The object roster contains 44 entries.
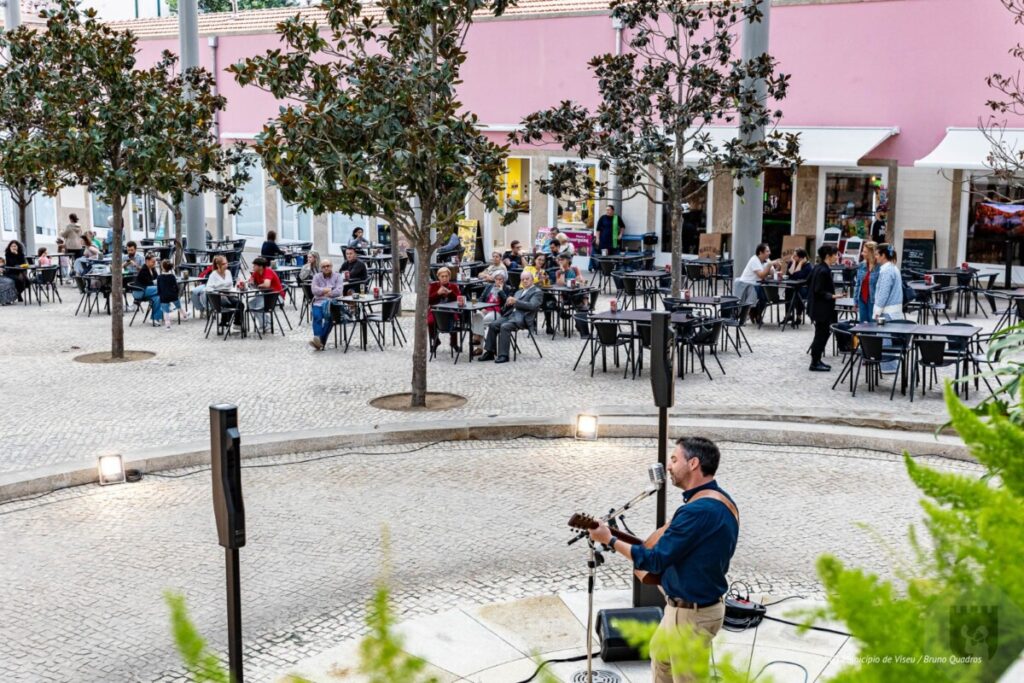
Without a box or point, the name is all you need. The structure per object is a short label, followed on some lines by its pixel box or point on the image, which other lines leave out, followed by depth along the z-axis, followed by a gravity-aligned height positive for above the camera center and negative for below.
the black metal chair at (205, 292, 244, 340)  19.81 -1.73
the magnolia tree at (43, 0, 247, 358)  16.62 +1.10
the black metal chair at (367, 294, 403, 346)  19.02 -1.79
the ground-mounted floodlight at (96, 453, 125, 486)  11.28 -2.47
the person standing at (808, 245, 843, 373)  16.19 -1.31
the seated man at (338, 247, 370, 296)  21.77 -1.25
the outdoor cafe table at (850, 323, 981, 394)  14.53 -1.46
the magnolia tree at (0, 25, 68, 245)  16.77 +1.50
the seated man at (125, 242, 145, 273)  24.11 -1.18
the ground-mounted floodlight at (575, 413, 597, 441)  12.80 -2.32
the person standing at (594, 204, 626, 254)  29.22 -0.63
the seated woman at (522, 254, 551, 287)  19.38 -1.04
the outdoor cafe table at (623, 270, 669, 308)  21.95 -1.31
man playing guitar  5.82 -1.64
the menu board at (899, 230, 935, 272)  25.25 -0.86
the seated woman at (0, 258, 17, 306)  24.59 -1.84
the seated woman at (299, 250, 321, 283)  22.75 -1.22
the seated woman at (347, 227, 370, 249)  26.86 -0.85
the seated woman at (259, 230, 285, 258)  27.10 -1.02
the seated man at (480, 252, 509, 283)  19.83 -1.06
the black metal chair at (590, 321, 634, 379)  16.27 -1.75
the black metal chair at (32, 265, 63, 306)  24.60 -1.63
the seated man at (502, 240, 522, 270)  23.75 -1.05
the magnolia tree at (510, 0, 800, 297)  18.97 +1.41
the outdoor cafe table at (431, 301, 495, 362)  17.52 -1.49
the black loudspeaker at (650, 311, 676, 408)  7.68 -0.96
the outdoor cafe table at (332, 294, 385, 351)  18.73 -1.52
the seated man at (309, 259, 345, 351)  18.75 -1.48
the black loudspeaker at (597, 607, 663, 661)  7.19 -2.53
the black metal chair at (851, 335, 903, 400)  14.64 -1.81
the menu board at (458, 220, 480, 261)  30.06 -0.85
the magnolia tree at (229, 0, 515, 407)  13.42 +0.69
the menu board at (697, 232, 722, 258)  27.95 -0.88
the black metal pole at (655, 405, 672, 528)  7.67 -1.56
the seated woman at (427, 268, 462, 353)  18.33 -1.30
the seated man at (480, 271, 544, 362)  17.64 -1.65
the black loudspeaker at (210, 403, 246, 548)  5.50 -1.25
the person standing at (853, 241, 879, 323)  16.31 -1.03
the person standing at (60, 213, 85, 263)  29.16 -0.91
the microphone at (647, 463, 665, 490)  6.80 -1.48
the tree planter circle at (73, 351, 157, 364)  17.72 -2.29
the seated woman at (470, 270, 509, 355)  17.94 -1.52
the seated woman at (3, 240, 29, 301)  24.77 -1.30
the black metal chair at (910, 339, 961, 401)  14.44 -1.71
